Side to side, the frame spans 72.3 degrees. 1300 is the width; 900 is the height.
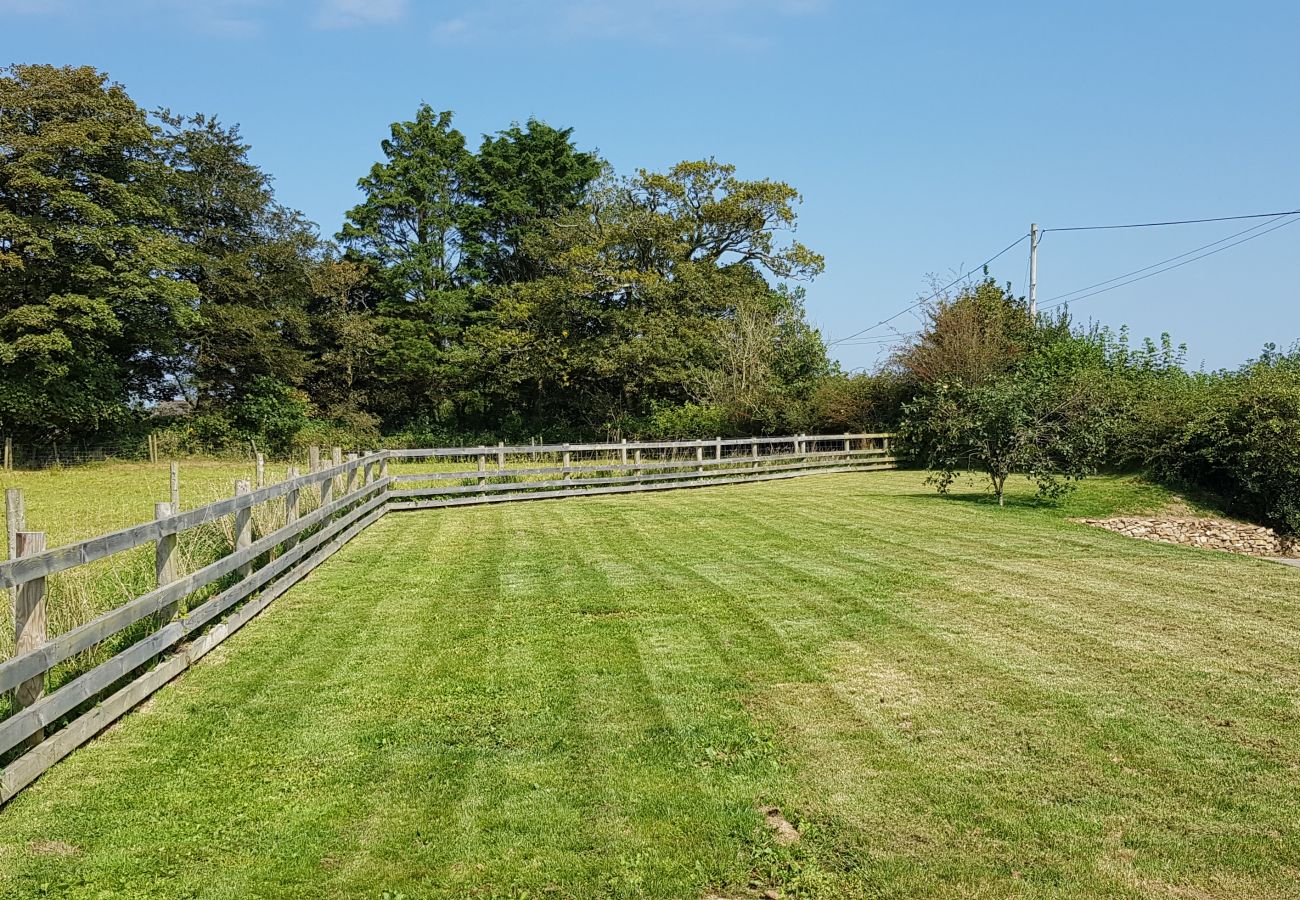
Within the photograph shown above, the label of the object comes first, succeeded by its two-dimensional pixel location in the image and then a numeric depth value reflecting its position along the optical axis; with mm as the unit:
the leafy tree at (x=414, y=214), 43531
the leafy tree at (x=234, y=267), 35938
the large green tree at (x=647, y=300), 35906
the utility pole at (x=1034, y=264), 30197
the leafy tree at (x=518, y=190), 45812
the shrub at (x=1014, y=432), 16516
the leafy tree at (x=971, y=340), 27359
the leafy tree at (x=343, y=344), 40812
